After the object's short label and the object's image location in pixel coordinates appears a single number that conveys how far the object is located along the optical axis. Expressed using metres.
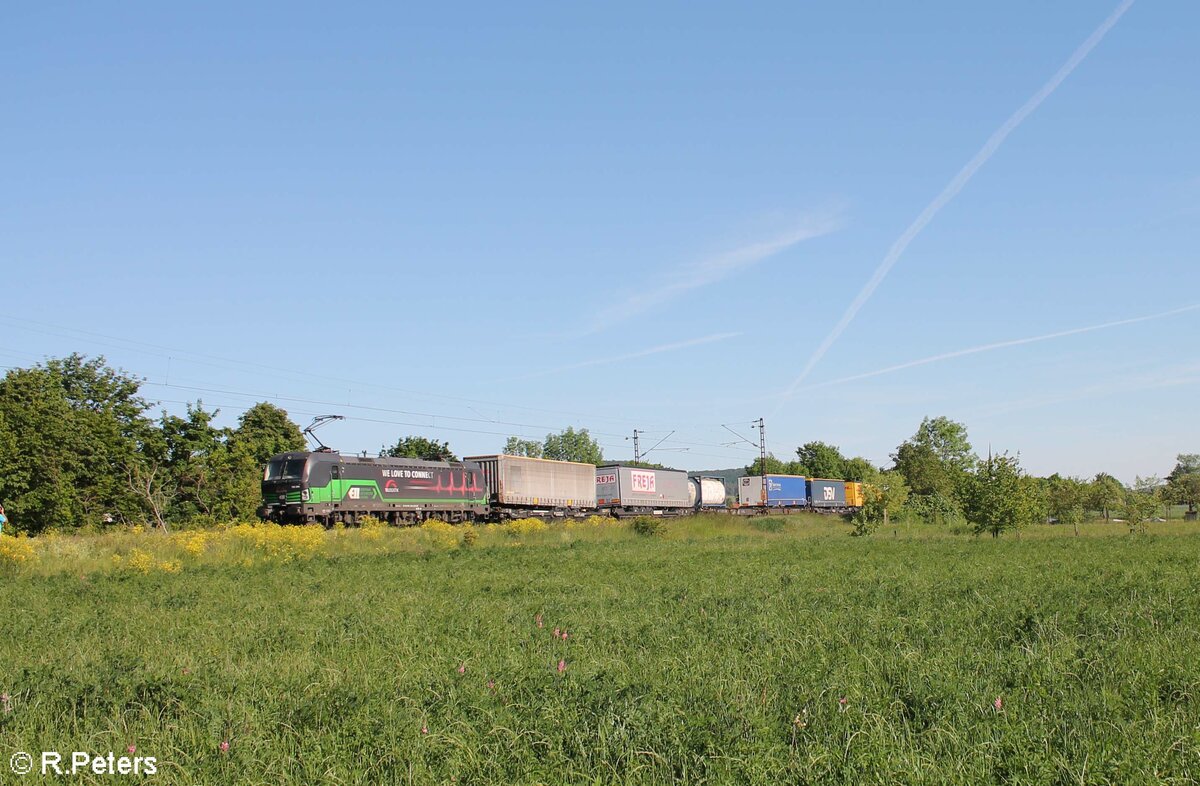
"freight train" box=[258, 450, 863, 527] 40.62
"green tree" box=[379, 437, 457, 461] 100.44
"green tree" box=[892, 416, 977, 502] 132.62
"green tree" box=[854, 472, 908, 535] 47.72
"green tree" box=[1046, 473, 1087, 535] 76.94
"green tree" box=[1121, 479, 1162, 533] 48.44
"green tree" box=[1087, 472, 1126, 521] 84.06
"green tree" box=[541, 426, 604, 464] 173.00
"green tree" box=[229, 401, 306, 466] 72.78
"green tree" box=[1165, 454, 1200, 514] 95.03
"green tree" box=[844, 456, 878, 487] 149.68
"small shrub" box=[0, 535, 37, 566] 23.27
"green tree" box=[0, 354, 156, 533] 48.62
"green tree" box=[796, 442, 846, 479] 150.50
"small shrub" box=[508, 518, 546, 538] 41.00
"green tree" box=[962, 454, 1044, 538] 40.22
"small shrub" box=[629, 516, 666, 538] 45.50
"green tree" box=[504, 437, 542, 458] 171.75
